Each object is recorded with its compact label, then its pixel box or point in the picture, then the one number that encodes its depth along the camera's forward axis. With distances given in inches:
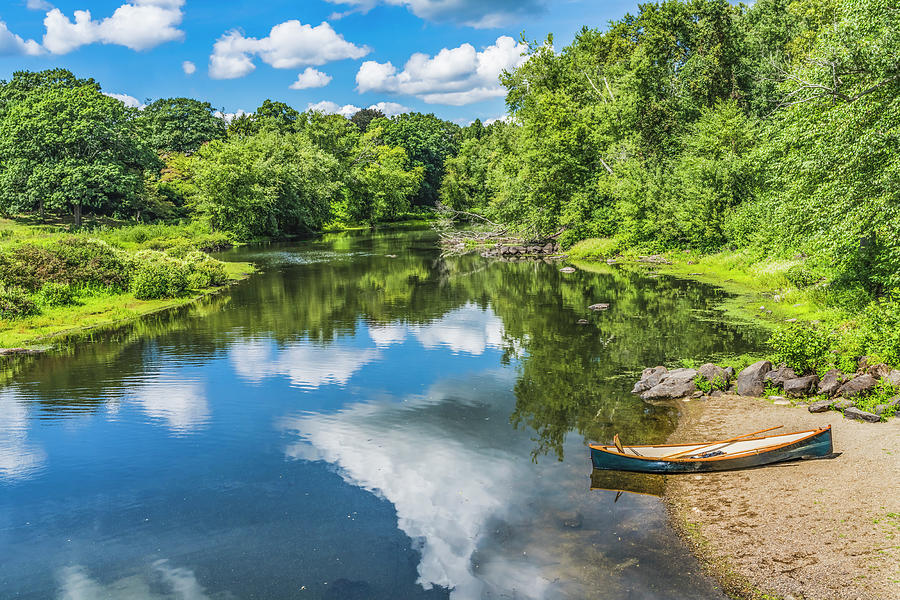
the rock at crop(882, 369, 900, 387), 652.1
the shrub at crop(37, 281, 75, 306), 1402.6
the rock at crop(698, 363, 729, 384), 802.2
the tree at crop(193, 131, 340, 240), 3181.6
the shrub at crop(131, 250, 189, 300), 1603.1
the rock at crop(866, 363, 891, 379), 681.9
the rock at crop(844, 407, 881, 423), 605.3
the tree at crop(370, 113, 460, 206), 5743.1
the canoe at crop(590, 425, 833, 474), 547.5
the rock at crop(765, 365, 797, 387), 752.3
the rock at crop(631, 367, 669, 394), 830.5
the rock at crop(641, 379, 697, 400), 795.5
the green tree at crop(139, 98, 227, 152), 4293.8
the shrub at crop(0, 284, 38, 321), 1286.9
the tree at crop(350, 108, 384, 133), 7204.7
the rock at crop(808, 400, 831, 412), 663.1
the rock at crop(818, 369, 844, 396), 698.8
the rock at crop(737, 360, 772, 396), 757.9
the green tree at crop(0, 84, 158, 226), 2719.0
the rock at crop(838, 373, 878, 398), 670.5
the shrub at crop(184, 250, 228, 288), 1804.0
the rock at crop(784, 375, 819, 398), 720.3
